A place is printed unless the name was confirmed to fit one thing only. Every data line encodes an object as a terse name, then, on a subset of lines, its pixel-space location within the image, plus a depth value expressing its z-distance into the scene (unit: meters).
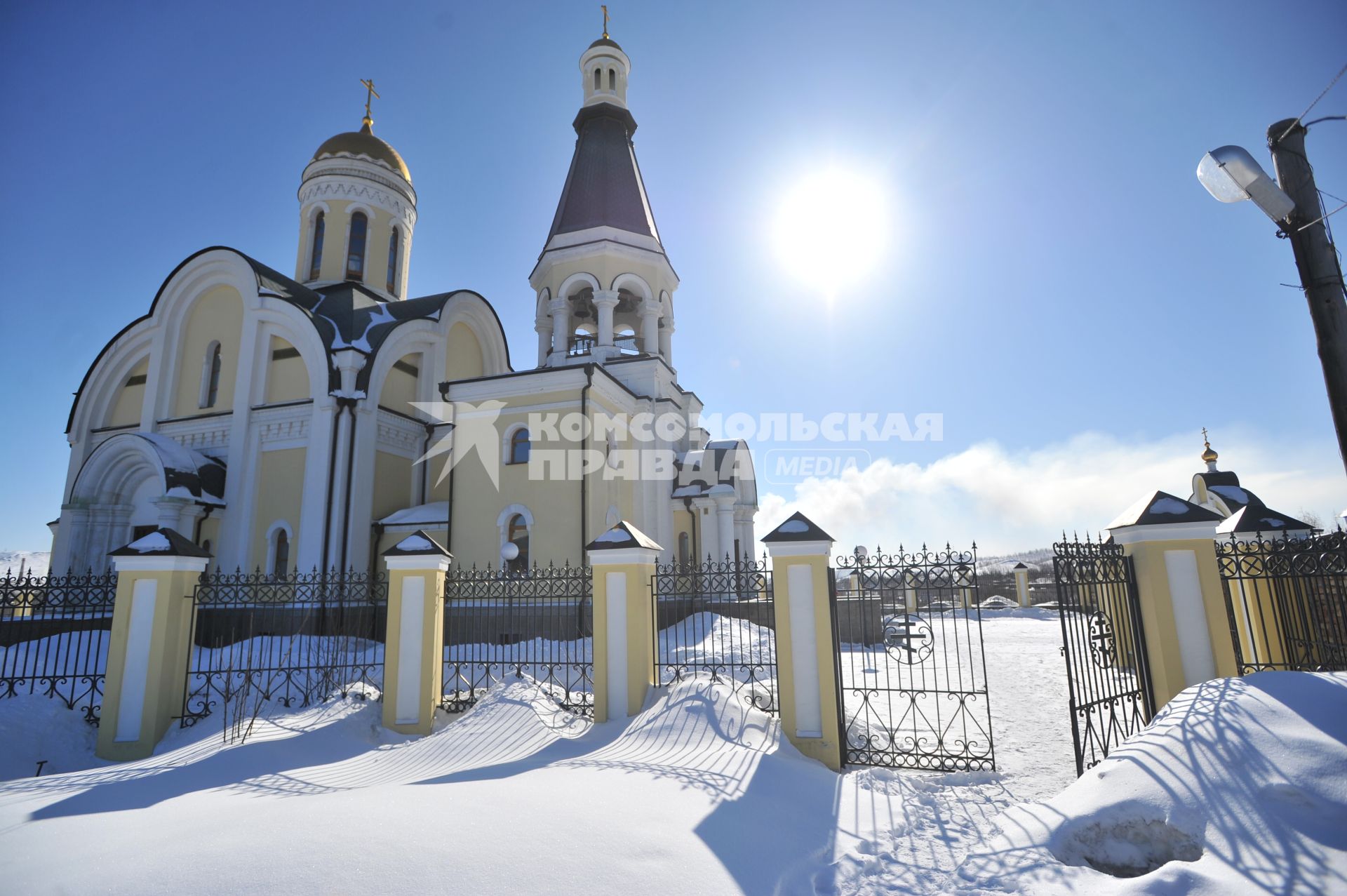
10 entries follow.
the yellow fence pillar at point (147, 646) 7.13
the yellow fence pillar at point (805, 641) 6.02
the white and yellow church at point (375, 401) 14.20
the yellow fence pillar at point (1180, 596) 5.55
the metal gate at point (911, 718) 5.92
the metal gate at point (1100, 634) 5.53
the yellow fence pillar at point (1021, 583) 29.73
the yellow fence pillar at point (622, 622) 6.84
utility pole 4.29
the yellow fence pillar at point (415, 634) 7.20
